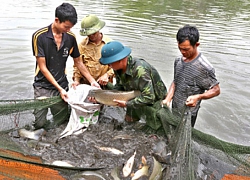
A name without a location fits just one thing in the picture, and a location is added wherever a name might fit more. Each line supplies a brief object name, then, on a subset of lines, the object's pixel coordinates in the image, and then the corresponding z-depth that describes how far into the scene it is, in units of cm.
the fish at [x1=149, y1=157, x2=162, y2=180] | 345
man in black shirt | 404
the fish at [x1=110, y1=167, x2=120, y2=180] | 359
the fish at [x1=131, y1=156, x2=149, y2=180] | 357
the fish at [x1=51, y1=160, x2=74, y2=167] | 377
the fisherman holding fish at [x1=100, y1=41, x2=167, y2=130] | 379
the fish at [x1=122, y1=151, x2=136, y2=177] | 364
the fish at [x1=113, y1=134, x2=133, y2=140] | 438
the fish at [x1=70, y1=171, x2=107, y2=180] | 349
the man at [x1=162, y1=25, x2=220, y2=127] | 345
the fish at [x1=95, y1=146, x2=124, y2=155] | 406
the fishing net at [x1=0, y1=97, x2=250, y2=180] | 325
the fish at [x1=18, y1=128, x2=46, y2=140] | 428
